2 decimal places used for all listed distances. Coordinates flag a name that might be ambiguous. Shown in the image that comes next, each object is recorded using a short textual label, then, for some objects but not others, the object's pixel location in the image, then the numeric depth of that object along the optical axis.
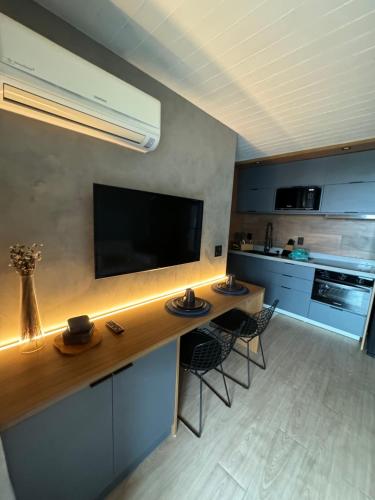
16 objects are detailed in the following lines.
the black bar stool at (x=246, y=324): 1.82
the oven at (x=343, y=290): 2.49
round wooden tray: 1.00
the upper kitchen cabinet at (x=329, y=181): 2.56
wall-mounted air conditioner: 0.79
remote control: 1.20
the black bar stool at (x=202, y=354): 1.34
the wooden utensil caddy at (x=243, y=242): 3.73
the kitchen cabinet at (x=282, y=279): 2.96
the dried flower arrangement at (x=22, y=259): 0.92
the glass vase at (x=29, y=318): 0.96
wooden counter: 0.75
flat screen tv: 1.25
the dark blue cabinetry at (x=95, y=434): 0.77
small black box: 1.06
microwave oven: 2.93
